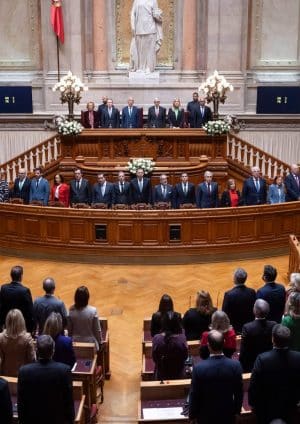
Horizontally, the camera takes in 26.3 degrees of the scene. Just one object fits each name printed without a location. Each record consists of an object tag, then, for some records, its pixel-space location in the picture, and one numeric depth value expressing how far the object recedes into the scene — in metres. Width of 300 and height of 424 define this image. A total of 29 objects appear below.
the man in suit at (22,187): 13.02
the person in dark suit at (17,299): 6.70
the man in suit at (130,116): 15.60
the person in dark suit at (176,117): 15.57
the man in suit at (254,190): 12.55
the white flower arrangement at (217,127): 14.59
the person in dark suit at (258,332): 5.47
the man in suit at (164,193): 12.62
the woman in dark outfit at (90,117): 15.44
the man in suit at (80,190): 12.79
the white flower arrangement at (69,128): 14.62
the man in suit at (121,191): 12.67
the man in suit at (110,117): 15.48
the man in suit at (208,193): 12.34
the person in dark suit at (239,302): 6.59
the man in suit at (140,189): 12.76
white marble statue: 17.59
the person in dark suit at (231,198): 12.36
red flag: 17.50
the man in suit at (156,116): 15.53
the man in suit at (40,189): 12.84
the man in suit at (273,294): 6.57
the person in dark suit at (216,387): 4.50
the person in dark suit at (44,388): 4.54
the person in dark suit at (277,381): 4.54
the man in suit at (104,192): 12.61
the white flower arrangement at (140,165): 13.62
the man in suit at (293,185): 12.82
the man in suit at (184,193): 12.57
